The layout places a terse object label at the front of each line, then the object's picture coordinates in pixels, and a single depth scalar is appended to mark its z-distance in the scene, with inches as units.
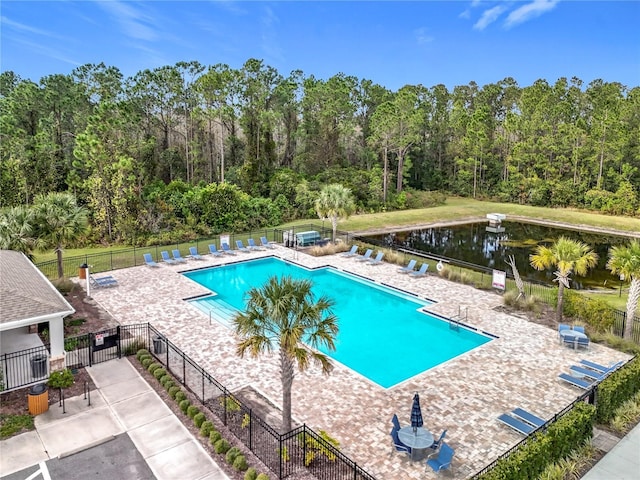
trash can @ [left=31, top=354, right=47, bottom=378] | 474.3
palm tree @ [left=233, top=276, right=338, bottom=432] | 363.9
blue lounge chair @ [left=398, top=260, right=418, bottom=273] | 959.6
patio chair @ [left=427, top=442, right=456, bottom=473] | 358.3
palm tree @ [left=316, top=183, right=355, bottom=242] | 1118.4
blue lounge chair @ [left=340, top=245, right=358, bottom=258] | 1080.2
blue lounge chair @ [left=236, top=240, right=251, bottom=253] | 1114.1
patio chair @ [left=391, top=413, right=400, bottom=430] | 393.4
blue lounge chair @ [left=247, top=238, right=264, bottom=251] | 1132.0
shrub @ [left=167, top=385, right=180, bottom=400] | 457.7
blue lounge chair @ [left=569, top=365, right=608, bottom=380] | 511.8
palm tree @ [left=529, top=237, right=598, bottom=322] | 668.7
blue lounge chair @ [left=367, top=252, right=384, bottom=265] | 1029.8
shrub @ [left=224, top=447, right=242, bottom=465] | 366.3
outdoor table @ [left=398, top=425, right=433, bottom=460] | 371.2
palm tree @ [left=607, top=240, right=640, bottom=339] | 607.7
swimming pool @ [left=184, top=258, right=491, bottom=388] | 596.4
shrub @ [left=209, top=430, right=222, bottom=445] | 387.9
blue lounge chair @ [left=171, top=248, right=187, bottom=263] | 1015.0
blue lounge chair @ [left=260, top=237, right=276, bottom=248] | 1164.5
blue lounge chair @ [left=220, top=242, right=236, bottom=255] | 1098.7
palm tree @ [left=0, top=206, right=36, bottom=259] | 738.8
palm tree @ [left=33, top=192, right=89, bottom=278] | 780.6
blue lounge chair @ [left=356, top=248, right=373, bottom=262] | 1055.0
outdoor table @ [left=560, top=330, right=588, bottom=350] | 596.1
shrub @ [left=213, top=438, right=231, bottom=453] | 378.3
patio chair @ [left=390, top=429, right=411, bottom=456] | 382.3
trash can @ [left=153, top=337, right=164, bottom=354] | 552.1
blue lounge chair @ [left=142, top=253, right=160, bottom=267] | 978.1
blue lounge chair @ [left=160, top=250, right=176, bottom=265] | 1004.6
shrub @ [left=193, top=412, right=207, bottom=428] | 411.7
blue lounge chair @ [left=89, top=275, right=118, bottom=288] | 830.5
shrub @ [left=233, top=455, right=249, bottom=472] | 358.6
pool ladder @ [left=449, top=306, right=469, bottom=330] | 689.6
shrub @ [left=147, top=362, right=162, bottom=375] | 505.9
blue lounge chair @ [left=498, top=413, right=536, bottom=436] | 413.2
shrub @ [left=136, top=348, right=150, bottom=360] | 540.4
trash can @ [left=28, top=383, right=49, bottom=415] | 427.5
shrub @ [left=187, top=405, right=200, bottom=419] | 423.2
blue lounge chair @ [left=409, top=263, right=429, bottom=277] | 935.0
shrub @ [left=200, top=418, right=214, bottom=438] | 400.2
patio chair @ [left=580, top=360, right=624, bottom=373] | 523.6
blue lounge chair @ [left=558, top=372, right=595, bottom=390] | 494.0
